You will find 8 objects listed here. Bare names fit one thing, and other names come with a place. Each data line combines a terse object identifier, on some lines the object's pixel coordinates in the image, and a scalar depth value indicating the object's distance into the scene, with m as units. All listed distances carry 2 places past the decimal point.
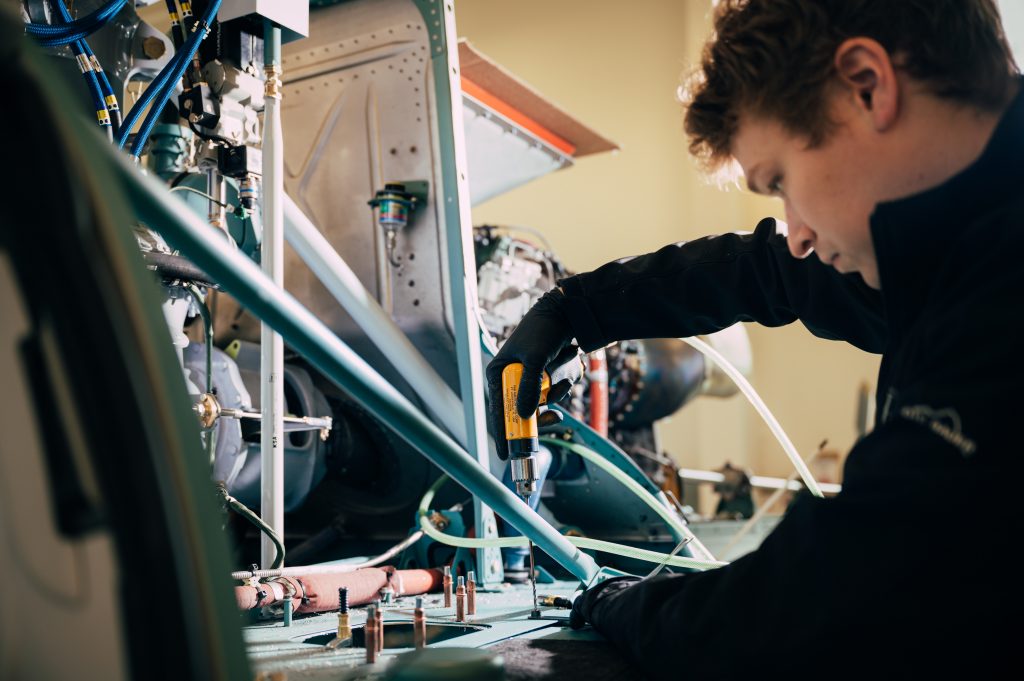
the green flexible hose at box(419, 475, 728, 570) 1.38
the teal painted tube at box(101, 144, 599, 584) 0.59
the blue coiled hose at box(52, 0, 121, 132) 1.39
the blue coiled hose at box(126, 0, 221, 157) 1.43
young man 0.65
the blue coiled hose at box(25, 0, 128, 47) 1.34
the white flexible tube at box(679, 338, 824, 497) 1.60
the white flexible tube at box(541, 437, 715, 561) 1.63
